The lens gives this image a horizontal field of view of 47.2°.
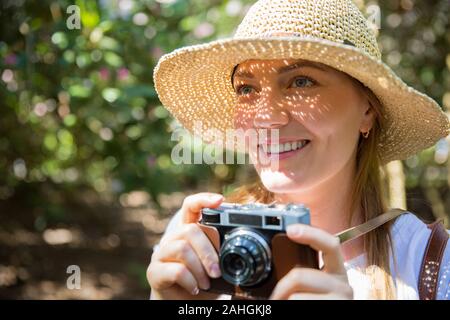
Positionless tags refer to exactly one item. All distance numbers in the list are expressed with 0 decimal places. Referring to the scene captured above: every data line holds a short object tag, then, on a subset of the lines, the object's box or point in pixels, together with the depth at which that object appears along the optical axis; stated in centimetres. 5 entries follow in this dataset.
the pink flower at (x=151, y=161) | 206
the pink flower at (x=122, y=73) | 193
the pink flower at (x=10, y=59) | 178
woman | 76
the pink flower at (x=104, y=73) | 190
